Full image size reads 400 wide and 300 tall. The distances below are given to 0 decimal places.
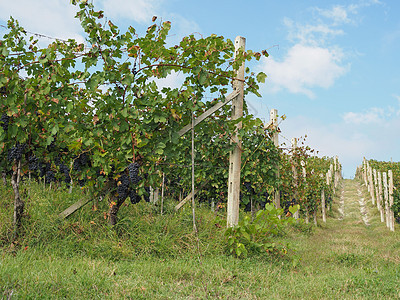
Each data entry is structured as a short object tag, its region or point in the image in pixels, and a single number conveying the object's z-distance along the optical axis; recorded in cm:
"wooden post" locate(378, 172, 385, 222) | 1772
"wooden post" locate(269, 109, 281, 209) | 1019
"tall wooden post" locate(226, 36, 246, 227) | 666
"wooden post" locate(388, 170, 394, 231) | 1485
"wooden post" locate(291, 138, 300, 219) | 1273
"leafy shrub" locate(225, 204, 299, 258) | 623
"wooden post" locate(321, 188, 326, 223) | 1750
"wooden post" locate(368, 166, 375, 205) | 2230
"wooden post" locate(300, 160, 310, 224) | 1425
